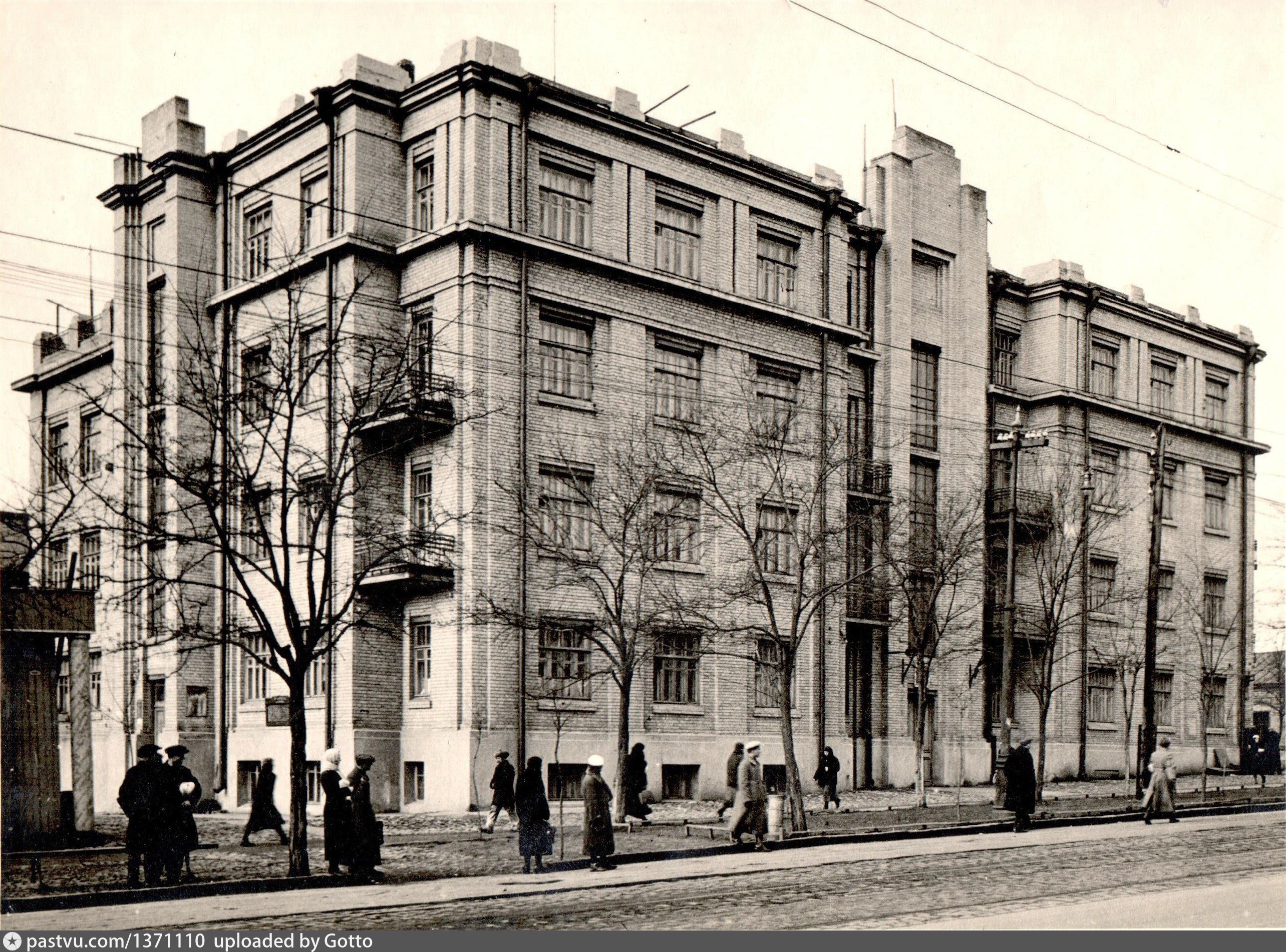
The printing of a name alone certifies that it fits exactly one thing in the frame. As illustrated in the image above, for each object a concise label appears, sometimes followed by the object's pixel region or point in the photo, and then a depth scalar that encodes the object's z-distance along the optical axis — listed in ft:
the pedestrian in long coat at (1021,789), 84.28
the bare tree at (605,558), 97.09
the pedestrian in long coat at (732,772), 81.87
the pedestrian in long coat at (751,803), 72.02
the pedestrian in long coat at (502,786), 77.46
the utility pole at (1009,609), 100.53
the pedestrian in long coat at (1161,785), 89.35
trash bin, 73.15
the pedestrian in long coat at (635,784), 84.48
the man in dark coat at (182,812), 56.44
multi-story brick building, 99.14
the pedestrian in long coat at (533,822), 62.13
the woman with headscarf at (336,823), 59.21
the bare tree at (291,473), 59.16
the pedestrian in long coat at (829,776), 100.42
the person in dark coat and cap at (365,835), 59.26
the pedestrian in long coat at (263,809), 75.92
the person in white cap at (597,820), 63.72
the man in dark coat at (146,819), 55.21
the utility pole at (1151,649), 111.86
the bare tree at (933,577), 106.83
